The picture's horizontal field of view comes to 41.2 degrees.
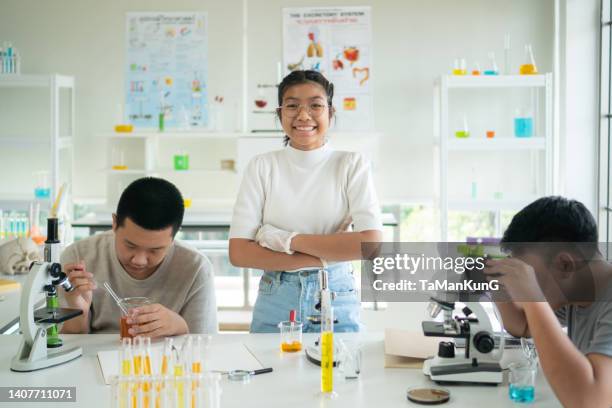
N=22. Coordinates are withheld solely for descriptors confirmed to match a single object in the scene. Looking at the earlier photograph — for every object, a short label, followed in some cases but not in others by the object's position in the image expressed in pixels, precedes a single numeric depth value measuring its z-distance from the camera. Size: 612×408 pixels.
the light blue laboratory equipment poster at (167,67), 5.91
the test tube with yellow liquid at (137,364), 1.55
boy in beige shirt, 2.27
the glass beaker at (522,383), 1.84
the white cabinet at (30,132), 5.98
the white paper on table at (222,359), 2.04
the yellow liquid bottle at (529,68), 5.37
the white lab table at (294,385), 1.83
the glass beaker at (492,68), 5.36
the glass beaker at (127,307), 2.20
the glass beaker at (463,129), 5.45
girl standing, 2.49
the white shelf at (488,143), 5.30
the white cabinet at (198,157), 5.64
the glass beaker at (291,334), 2.23
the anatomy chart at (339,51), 5.84
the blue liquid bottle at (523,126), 5.41
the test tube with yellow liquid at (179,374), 1.56
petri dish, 1.82
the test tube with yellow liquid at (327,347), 1.83
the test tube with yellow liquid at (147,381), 1.55
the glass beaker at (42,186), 5.71
